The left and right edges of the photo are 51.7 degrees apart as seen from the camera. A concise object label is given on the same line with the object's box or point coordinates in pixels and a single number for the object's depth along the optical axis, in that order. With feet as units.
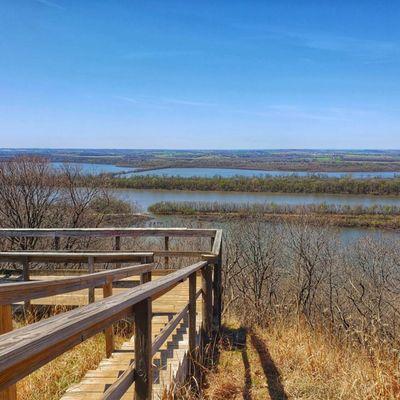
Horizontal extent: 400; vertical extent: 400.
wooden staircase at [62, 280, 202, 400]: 8.60
